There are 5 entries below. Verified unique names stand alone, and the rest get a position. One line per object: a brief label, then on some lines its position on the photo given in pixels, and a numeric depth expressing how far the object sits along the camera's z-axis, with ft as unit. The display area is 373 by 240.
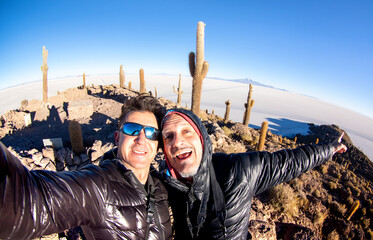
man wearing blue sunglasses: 2.61
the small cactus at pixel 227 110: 49.70
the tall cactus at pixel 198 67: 30.27
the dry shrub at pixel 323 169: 29.27
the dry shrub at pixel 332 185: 24.14
